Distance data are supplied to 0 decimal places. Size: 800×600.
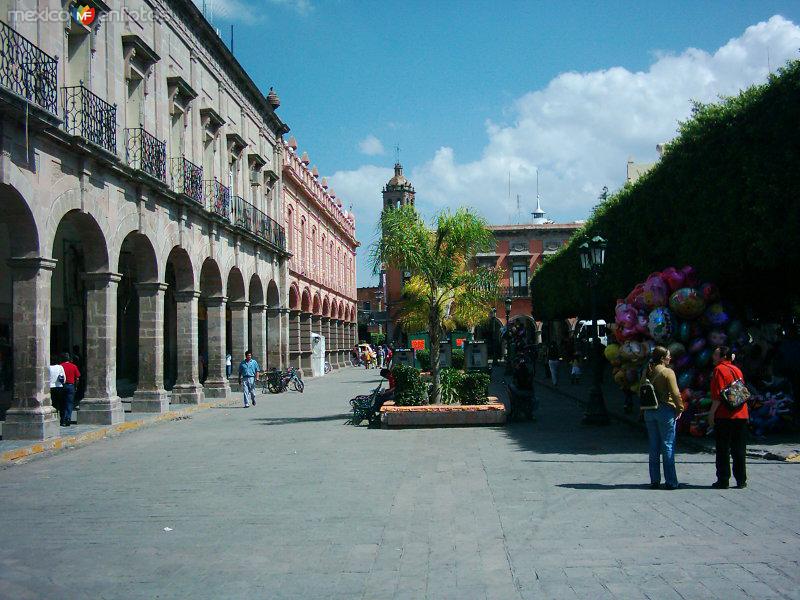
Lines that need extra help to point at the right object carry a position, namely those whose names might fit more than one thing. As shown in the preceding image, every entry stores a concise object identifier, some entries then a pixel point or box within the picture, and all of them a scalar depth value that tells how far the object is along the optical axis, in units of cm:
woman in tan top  884
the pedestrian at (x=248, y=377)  2259
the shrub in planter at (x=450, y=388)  1755
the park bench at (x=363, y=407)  1655
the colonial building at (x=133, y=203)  1383
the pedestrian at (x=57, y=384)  1600
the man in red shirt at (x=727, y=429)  882
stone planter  1582
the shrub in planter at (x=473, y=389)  1656
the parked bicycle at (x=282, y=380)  2894
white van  4357
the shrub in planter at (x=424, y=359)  3669
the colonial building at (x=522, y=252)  6838
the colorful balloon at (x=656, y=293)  1435
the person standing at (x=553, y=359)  2926
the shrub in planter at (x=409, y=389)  1705
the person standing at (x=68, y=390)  1636
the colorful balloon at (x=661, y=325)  1412
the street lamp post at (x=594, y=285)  1619
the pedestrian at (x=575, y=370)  2964
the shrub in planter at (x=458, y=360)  3831
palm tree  1836
